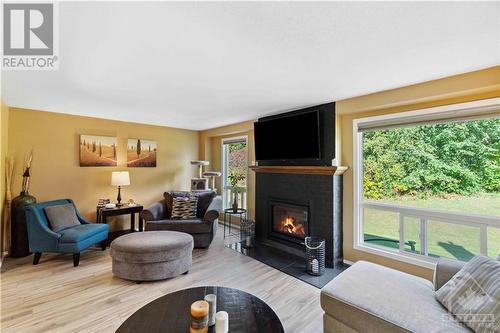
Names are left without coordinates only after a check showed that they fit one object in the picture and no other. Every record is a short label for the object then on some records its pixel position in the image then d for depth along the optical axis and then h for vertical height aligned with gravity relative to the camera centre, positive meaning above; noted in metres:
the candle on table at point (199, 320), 1.35 -0.89
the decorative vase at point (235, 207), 4.30 -0.73
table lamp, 4.14 -0.16
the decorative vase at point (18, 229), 3.31 -0.83
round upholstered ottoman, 2.62 -1.02
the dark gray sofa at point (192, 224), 3.73 -0.89
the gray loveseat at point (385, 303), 1.41 -0.94
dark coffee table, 1.42 -0.99
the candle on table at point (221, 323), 1.36 -0.92
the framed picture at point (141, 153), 4.70 +0.35
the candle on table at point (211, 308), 1.46 -0.90
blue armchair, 3.02 -0.89
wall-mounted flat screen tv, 3.29 +0.48
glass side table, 4.31 -1.05
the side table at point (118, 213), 3.90 -0.76
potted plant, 4.64 -0.25
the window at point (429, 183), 2.33 -0.20
